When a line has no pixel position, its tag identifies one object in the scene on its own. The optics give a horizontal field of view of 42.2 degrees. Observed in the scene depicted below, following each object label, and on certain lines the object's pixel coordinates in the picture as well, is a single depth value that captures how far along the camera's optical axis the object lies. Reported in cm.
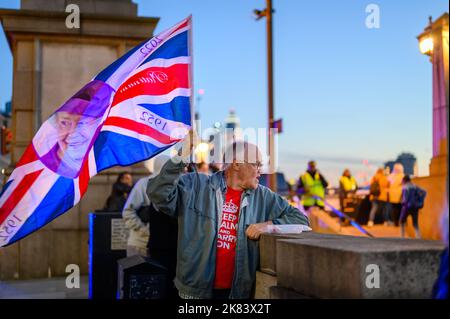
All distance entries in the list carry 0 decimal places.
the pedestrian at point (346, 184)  1903
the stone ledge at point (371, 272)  258
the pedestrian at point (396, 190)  1438
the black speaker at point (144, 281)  447
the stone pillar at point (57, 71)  1034
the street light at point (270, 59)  2016
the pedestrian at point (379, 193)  1616
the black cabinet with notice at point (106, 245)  792
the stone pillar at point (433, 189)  1346
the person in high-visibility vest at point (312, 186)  1616
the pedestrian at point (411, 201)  1362
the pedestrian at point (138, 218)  710
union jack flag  403
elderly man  389
